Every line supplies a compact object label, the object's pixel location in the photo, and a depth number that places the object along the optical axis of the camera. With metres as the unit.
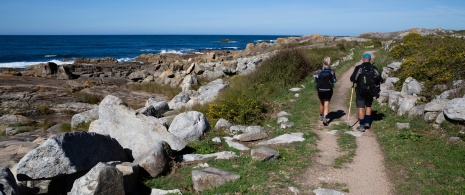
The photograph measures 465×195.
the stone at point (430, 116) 9.90
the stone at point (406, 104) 10.99
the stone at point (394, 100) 11.81
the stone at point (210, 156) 8.14
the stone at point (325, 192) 6.23
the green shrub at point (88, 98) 22.19
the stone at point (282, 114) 12.13
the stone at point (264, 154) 7.77
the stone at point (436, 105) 9.90
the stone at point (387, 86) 13.87
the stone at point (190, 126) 9.89
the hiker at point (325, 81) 10.43
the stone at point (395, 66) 16.46
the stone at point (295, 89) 16.38
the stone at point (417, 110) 10.45
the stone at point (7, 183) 5.33
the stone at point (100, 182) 5.60
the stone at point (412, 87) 11.94
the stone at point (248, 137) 9.70
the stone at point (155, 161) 7.25
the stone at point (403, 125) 9.85
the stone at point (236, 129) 10.40
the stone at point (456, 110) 8.90
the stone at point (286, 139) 9.37
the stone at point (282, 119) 11.21
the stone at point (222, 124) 10.76
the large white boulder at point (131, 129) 8.62
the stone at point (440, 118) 9.52
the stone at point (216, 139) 9.41
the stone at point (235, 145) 8.96
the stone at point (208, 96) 15.88
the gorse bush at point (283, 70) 17.77
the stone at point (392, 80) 14.46
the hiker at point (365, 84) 9.71
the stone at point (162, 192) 6.56
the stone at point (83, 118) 13.96
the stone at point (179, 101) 16.45
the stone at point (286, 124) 10.65
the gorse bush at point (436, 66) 11.91
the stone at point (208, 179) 6.65
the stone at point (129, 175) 6.62
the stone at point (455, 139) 8.47
